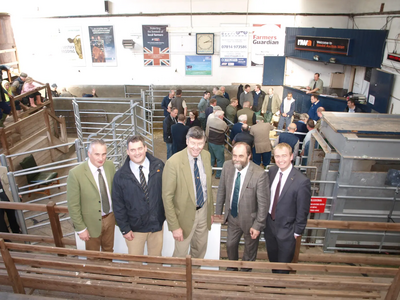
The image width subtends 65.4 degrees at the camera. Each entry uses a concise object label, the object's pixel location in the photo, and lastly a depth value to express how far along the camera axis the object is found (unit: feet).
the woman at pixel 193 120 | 25.78
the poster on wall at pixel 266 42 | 39.93
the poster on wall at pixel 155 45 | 40.63
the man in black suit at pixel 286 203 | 10.53
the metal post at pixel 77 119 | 28.71
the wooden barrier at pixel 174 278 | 9.72
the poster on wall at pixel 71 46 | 41.83
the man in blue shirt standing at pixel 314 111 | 30.35
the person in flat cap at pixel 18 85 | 31.73
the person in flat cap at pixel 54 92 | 38.53
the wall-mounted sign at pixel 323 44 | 32.63
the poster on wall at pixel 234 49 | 40.29
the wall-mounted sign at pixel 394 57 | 26.05
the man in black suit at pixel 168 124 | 25.29
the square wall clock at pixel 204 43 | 40.47
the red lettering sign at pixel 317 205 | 15.10
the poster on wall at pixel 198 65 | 41.78
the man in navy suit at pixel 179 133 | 23.09
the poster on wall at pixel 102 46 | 41.42
